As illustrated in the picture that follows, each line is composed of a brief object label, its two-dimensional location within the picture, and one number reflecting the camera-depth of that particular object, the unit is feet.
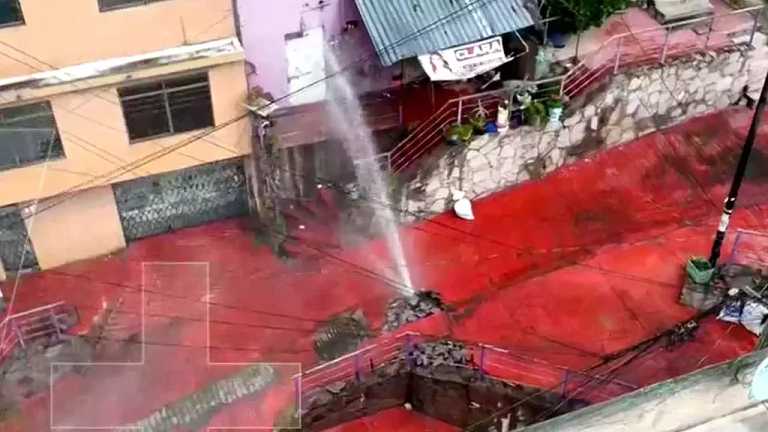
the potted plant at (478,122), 69.05
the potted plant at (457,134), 68.54
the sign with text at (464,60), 66.18
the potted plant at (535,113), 70.54
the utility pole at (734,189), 59.57
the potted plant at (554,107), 70.85
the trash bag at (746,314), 63.57
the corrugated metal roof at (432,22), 65.00
